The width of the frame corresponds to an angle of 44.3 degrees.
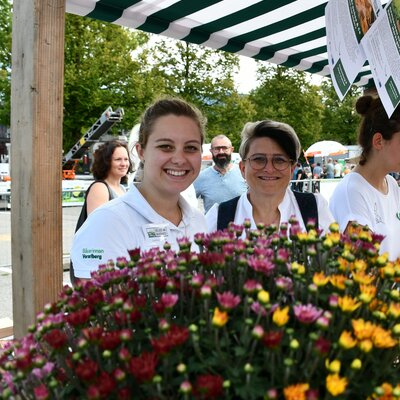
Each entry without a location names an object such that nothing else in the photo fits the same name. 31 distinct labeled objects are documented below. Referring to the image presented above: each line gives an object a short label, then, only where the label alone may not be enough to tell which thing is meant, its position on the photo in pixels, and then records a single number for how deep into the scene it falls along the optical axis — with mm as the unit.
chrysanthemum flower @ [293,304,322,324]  696
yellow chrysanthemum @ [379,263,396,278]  866
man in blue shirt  6016
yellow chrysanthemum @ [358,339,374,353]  669
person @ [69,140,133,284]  4371
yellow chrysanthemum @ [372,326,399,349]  688
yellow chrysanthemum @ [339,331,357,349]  662
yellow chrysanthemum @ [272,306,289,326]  681
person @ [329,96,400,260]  2488
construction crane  18627
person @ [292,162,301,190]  14167
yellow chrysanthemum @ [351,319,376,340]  687
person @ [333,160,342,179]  27078
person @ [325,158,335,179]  24784
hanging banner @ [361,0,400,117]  2137
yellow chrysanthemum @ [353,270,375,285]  799
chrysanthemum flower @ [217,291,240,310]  712
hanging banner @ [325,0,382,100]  2289
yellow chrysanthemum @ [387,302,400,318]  752
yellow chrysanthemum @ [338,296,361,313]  721
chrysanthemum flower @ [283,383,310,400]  623
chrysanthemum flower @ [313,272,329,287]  774
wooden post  1875
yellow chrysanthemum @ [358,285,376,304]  752
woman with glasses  2555
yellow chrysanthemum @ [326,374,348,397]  621
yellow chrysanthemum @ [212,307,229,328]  667
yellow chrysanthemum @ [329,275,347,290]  786
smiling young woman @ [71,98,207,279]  1850
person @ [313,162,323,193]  24925
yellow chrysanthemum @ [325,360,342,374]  636
